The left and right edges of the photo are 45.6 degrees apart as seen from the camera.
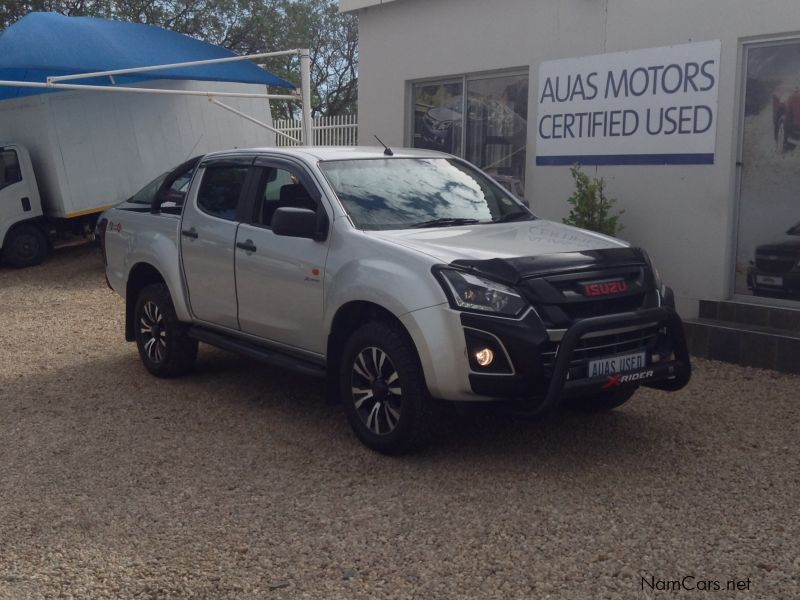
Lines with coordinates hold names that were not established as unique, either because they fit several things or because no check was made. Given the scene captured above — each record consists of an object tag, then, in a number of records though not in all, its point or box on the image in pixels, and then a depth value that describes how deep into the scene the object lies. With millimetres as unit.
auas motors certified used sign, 8547
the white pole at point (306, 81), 11359
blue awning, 12664
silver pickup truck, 5012
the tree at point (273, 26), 24969
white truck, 14703
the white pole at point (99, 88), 10559
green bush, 9023
